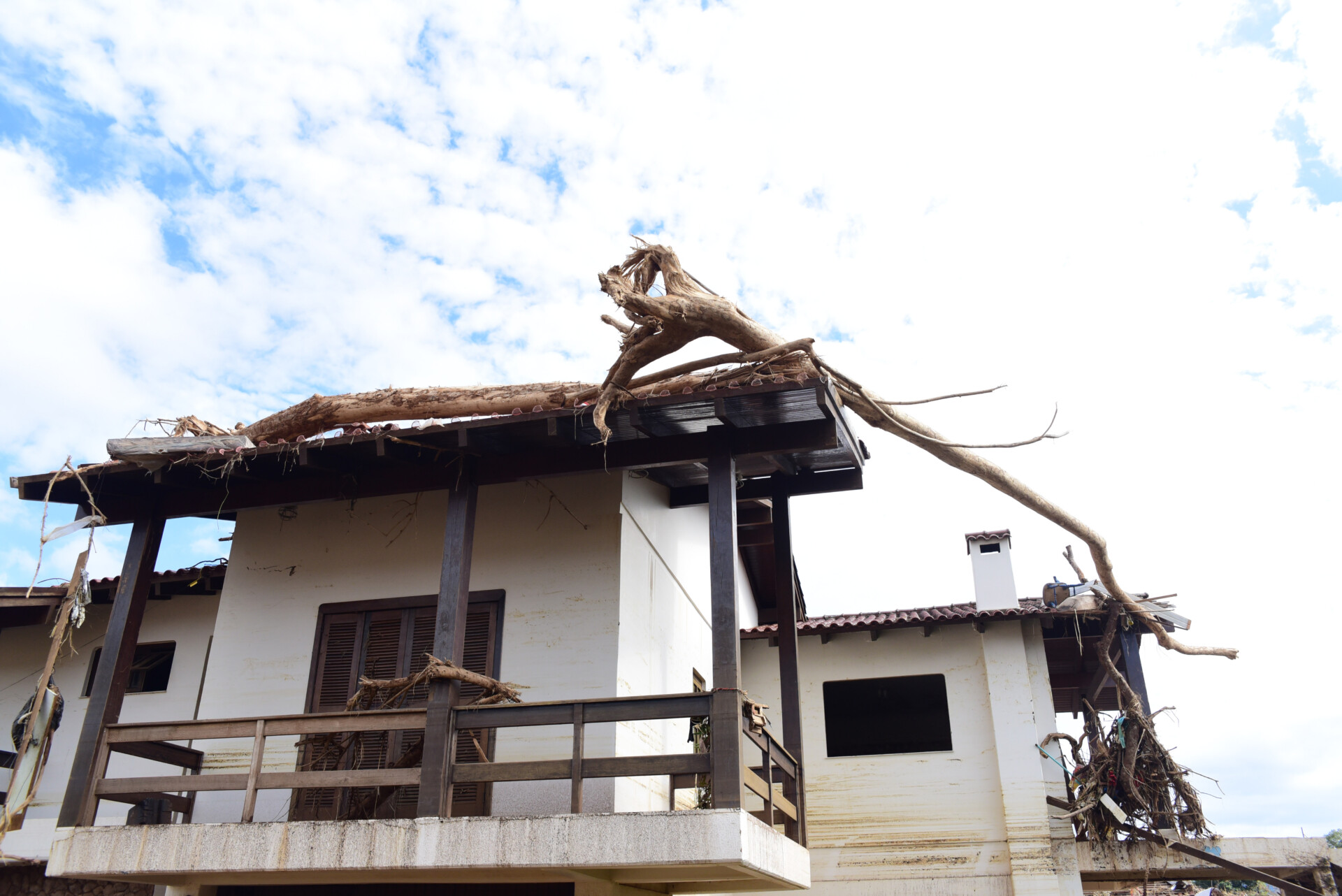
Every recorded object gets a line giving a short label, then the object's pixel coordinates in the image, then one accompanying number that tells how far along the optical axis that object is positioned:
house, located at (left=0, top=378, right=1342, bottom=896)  7.14
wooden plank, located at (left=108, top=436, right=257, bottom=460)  8.82
